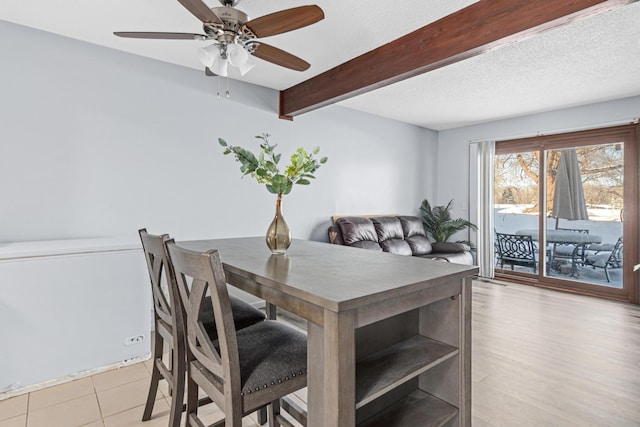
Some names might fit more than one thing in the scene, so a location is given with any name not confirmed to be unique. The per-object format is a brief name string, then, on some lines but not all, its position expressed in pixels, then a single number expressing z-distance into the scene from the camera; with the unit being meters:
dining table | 0.93
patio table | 4.44
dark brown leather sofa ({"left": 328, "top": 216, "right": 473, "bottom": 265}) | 4.16
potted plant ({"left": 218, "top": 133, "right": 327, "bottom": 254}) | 1.63
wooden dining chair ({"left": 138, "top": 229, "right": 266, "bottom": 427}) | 1.38
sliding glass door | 4.11
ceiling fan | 1.62
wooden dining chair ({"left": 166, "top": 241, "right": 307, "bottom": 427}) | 0.99
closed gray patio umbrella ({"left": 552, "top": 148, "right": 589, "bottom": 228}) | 4.52
